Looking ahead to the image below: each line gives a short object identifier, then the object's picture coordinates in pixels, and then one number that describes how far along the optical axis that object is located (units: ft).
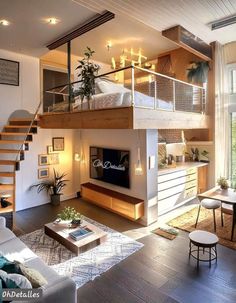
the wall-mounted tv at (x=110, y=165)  17.51
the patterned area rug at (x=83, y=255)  10.69
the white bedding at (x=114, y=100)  12.66
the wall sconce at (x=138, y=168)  15.60
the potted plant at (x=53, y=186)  20.47
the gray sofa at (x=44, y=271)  6.81
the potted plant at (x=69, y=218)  13.69
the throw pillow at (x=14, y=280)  6.06
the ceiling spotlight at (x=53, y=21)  14.62
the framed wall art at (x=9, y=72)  18.61
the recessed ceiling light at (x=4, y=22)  14.48
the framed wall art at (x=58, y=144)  21.07
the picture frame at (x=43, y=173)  20.34
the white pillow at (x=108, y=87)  16.19
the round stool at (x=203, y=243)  10.48
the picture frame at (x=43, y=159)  20.29
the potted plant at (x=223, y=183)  15.44
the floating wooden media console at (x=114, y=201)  15.83
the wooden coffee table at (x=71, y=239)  12.12
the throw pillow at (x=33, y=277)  6.61
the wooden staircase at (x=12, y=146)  16.61
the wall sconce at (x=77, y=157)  21.89
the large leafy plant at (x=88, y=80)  14.58
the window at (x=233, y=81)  19.67
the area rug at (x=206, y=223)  13.78
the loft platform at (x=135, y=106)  12.16
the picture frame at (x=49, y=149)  20.75
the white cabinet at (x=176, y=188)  16.98
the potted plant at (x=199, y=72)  19.26
